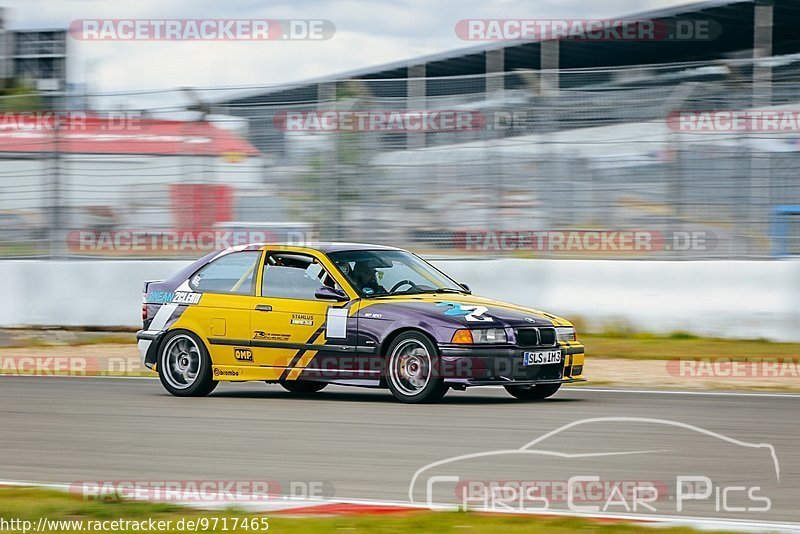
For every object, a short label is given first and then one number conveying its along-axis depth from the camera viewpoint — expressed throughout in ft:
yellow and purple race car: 63.21
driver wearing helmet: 67.77
